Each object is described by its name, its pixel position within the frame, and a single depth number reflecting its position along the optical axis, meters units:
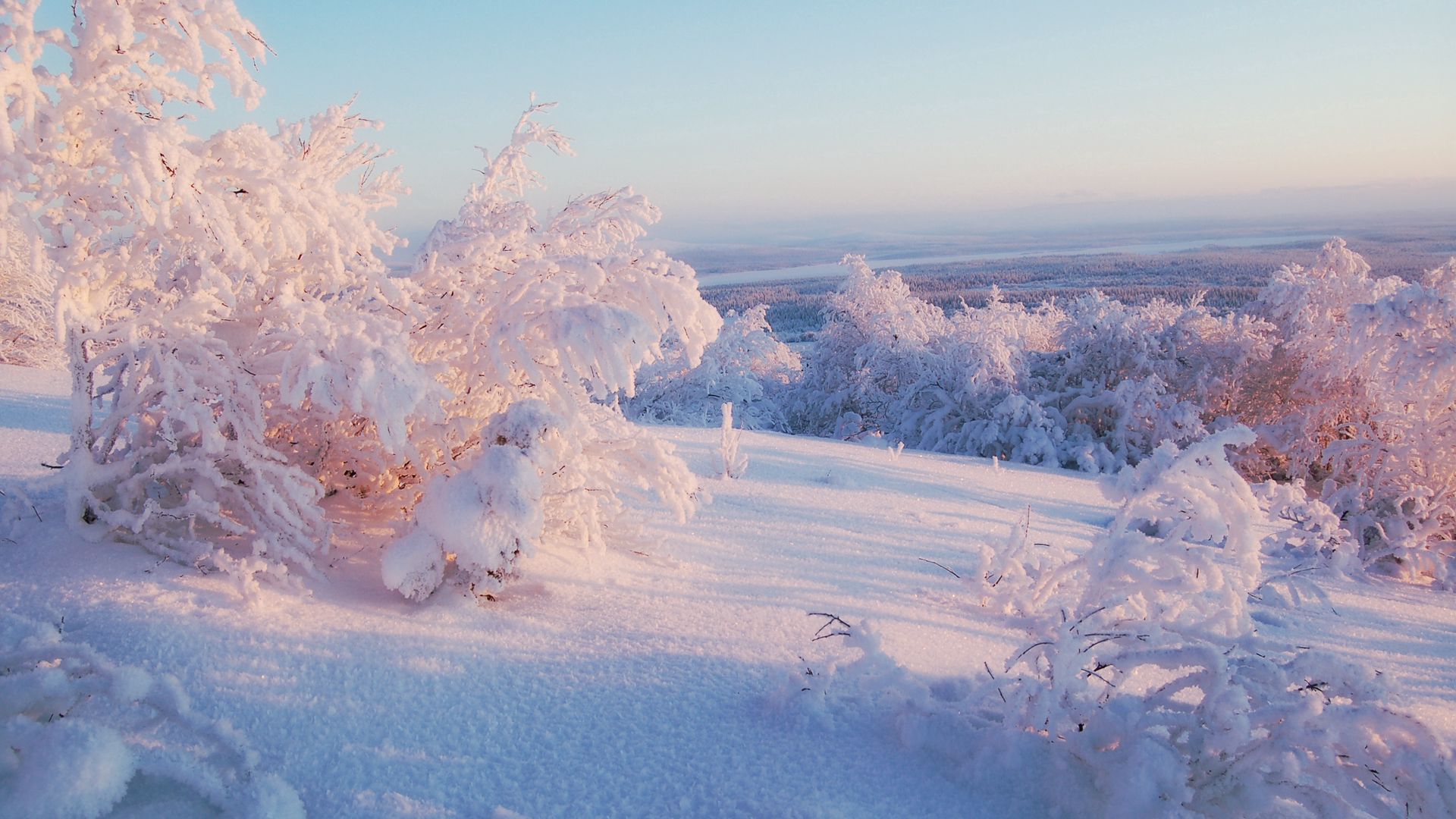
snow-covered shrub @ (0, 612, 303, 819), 1.75
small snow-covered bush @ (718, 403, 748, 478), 5.99
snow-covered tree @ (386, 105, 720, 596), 2.96
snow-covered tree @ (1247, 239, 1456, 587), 6.89
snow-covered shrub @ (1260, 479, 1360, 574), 5.04
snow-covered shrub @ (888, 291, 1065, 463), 13.74
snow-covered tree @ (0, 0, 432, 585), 2.59
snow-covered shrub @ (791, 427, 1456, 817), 1.87
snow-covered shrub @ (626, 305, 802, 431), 18.70
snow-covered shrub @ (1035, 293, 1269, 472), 12.91
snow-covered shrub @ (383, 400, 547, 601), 2.86
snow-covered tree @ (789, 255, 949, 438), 16.89
